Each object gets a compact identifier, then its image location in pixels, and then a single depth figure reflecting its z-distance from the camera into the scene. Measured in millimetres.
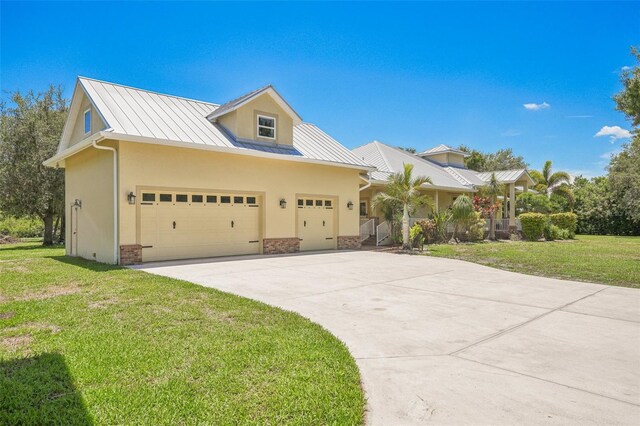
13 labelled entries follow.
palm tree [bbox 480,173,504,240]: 25784
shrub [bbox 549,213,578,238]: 25484
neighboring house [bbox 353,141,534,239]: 21859
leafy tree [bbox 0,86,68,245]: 20734
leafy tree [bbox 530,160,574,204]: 35031
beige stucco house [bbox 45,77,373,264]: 11672
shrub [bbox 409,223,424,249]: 16625
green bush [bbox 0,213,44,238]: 30016
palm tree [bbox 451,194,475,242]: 20688
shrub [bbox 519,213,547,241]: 23266
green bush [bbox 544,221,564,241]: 23609
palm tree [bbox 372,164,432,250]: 16734
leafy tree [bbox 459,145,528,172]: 48406
